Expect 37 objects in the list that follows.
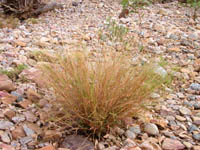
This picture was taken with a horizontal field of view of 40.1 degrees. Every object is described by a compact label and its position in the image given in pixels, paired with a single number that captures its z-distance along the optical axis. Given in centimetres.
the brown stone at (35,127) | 170
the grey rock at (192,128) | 186
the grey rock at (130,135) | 172
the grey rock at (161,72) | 231
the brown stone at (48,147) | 154
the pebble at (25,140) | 160
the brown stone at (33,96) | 198
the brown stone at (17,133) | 163
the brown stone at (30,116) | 178
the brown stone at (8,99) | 188
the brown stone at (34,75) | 218
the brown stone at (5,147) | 149
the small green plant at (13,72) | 223
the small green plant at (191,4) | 404
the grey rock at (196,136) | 176
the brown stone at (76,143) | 158
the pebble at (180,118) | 196
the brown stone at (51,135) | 163
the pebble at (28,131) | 166
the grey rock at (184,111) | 204
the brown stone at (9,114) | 175
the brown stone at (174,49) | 308
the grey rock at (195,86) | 239
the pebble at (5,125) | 167
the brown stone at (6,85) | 201
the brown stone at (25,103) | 188
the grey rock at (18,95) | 195
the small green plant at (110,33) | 287
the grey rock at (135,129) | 177
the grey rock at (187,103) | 216
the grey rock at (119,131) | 174
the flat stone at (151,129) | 179
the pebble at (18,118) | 175
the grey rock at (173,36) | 338
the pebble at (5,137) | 158
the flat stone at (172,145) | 166
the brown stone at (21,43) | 299
